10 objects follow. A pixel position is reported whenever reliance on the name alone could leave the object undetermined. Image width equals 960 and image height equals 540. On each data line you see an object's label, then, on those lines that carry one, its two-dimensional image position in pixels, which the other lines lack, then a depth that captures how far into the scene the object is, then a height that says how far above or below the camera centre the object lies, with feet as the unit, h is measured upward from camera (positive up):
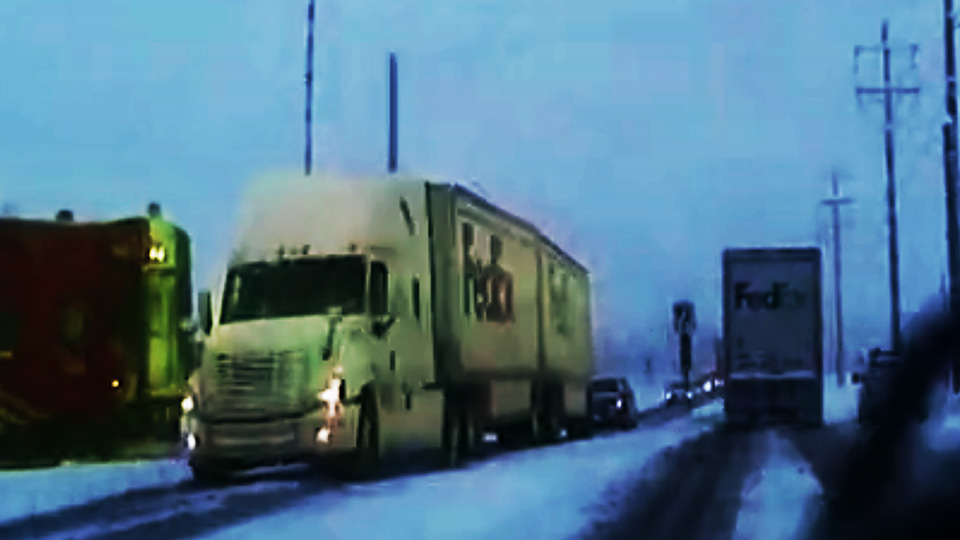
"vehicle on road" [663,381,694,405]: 193.16 -3.31
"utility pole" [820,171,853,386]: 256.32 +13.48
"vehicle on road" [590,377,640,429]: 128.67 -2.77
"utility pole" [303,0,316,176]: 135.74 +25.34
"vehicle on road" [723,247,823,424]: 110.01 +2.55
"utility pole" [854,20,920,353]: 178.40 +22.50
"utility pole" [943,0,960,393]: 137.90 +19.28
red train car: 69.10 +2.00
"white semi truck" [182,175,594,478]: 61.87 +1.73
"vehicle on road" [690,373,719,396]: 273.95 -2.78
